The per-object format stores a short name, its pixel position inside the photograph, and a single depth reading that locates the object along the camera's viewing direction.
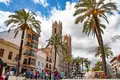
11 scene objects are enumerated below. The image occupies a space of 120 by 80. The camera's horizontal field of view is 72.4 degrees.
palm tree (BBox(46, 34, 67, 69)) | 21.01
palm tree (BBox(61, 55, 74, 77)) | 42.60
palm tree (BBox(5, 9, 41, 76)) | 14.32
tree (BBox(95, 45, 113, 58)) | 26.91
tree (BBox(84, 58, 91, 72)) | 42.95
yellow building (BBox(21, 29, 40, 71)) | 23.94
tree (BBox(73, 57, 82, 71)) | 41.62
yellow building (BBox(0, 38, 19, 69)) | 17.38
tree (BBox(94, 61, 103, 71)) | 45.52
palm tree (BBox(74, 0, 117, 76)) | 11.69
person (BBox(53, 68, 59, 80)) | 10.92
